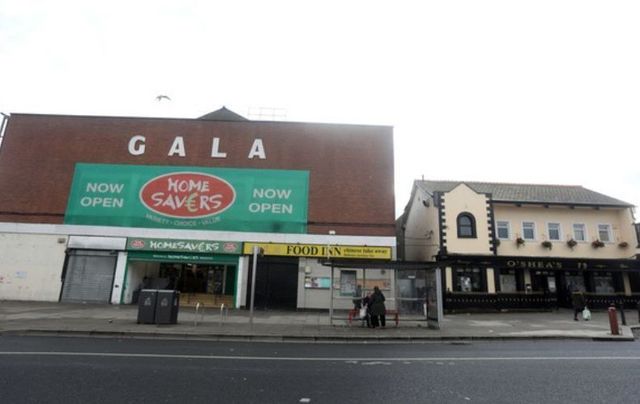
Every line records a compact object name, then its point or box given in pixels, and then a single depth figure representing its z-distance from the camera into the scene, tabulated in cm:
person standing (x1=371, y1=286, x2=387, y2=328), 1482
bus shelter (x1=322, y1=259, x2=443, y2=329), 1536
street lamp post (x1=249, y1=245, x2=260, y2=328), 1386
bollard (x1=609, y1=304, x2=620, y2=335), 1390
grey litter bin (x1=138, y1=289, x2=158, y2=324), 1411
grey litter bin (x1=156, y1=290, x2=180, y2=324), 1409
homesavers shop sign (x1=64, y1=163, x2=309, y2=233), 2341
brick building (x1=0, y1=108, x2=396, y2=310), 2241
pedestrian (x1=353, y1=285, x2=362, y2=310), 1648
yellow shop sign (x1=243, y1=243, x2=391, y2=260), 2253
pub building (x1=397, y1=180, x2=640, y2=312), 2423
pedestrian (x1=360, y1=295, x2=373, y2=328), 1505
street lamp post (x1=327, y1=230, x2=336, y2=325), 2255
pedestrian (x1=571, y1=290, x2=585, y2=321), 1916
